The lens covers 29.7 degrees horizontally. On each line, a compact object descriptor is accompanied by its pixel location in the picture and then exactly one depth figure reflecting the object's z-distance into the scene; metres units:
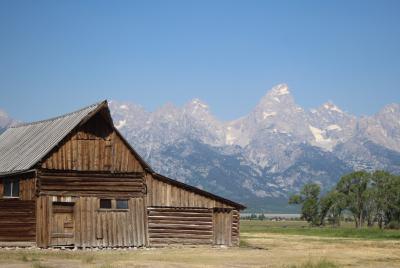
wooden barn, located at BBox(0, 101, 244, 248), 45.78
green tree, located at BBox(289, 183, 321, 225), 138.88
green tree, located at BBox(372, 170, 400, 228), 118.75
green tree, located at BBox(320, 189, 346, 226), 130.25
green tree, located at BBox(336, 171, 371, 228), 127.88
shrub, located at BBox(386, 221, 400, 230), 114.17
